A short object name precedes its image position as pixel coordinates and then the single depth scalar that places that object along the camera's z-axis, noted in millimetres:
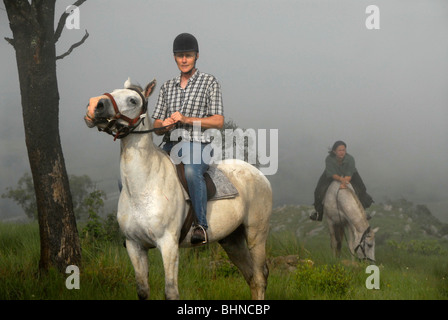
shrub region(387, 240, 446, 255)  14492
